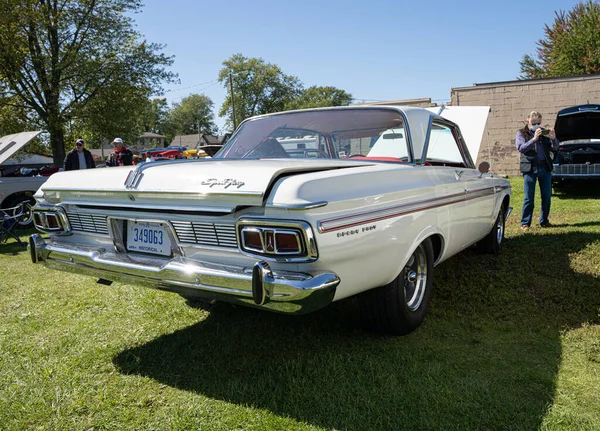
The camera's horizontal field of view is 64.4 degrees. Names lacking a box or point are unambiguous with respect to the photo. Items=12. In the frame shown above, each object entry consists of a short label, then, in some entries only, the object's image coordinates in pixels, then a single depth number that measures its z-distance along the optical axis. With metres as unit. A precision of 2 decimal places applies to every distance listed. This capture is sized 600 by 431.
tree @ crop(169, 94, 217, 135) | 99.00
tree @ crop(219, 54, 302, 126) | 71.69
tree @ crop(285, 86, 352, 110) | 79.57
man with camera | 6.35
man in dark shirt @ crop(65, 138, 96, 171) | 8.86
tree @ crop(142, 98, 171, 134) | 96.00
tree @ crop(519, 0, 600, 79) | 26.80
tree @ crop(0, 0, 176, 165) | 15.95
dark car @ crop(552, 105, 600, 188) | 9.02
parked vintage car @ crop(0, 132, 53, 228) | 8.20
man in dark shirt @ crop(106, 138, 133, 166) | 9.63
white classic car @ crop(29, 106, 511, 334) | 2.21
